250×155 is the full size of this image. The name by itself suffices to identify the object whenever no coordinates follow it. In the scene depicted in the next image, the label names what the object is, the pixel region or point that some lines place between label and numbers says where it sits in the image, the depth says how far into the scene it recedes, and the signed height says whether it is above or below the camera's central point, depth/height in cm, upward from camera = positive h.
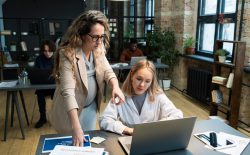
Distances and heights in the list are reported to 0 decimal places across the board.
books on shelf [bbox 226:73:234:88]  352 -60
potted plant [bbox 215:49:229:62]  375 -25
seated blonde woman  171 -45
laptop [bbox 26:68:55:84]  319 -48
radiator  443 -86
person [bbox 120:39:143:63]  586 -36
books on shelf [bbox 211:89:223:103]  383 -88
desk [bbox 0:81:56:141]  310 -62
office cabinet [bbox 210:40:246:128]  334 -58
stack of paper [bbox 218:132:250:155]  141 -62
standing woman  146 -23
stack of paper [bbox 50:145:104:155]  126 -56
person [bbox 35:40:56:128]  372 -41
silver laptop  121 -49
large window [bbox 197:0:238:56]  409 +24
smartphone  147 -62
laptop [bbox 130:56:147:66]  485 -43
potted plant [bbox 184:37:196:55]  511 -16
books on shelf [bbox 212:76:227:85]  367 -62
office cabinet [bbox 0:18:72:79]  614 +7
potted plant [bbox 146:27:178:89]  553 -20
